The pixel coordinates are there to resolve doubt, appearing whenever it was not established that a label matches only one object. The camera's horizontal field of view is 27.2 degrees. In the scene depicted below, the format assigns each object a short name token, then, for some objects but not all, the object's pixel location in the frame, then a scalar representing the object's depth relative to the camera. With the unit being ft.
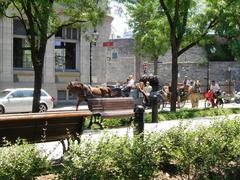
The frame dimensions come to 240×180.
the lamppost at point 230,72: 189.96
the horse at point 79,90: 82.48
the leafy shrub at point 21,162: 19.03
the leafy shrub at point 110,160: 19.42
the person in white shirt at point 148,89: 100.68
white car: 88.33
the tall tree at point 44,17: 55.93
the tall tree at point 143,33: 151.21
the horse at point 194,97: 100.42
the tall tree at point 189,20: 75.36
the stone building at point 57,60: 106.11
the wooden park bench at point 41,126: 26.91
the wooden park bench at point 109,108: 55.57
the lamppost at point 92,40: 69.34
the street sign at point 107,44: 115.05
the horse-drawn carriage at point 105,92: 82.53
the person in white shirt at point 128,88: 100.48
